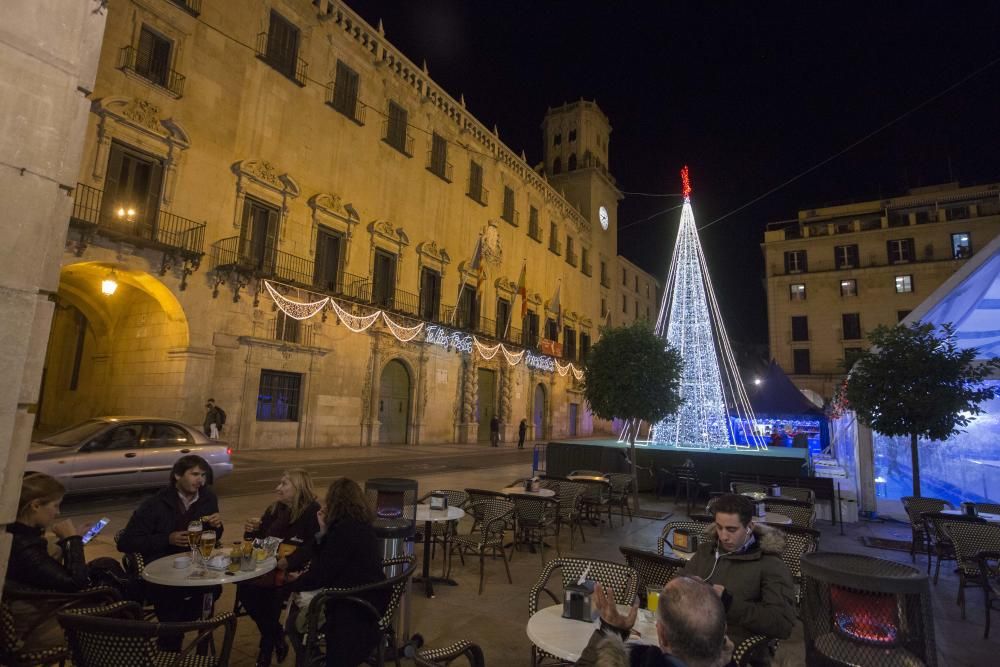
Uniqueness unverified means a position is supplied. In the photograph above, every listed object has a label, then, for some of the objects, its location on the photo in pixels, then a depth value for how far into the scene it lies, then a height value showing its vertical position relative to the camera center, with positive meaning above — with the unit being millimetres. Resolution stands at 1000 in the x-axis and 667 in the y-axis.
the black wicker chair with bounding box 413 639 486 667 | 2621 -1208
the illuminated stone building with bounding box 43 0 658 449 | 14836 +5696
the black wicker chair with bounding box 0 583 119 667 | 2671 -1205
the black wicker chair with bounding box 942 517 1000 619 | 5082 -1037
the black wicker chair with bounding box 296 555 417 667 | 2877 -1157
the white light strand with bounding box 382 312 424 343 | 21156 +3162
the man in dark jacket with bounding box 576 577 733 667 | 1857 -767
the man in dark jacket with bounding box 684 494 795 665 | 2908 -867
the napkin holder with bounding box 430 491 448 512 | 5721 -989
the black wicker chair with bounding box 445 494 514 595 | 5562 -1220
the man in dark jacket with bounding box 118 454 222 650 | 3559 -935
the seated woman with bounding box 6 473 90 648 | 2939 -967
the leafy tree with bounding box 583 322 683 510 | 10688 +852
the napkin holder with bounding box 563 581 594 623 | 2895 -1021
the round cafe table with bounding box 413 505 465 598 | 5238 -1083
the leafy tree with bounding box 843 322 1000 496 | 8633 +784
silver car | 8023 -919
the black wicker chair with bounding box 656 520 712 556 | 4770 -941
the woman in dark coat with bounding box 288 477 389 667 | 2979 -989
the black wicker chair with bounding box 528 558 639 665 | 3324 -1024
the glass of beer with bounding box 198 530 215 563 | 3553 -970
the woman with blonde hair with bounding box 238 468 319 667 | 3684 -1056
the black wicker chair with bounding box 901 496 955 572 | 6820 -979
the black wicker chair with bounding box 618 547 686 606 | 3447 -970
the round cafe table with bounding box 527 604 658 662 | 2516 -1104
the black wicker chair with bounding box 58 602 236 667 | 2199 -1033
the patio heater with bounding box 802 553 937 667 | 2713 -990
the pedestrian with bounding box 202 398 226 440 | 14555 -534
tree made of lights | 13406 +1787
